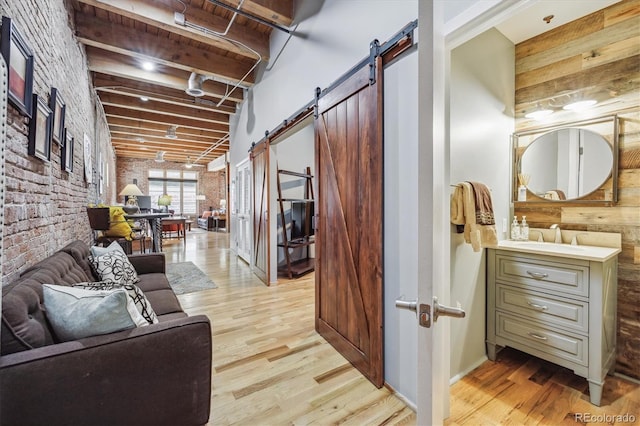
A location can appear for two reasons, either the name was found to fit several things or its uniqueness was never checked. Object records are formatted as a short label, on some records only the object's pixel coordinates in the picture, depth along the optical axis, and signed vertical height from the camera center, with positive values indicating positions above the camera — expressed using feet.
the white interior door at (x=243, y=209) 17.93 -0.02
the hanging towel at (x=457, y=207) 5.98 +0.03
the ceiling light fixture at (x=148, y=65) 13.37 +6.99
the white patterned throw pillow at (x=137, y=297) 5.11 -1.68
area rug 13.03 -3.66
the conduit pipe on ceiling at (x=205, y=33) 10.03 +6.88
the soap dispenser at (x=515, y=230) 7.98 -0.62
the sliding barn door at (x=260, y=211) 13.69 -0.12
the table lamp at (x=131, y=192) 19.13 +1.17
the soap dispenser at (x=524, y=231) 7.92 -0.64
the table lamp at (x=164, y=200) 32.04 +1.00
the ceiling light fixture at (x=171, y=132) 23.17 +6.44
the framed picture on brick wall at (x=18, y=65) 4.57 +2.59
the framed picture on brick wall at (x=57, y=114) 7.24 +2.63
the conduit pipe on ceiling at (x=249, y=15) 9.25 +6.90
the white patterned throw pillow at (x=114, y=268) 7.83 -1.72
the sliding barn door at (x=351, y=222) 6.13 -0.33
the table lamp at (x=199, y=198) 44.28 +1.71
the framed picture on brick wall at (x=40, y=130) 5.79 +1.75
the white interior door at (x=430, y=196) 2.28 +0.10
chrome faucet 7.92 -0.84
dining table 13.29 -0.92
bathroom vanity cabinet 5.71 -2.23
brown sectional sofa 3.23 -2.09
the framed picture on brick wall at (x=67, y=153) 8.43 +1.74
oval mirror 7.06 +1.23
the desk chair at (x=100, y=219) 11.21 -0.42
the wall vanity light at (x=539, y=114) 7.75 +2.69
